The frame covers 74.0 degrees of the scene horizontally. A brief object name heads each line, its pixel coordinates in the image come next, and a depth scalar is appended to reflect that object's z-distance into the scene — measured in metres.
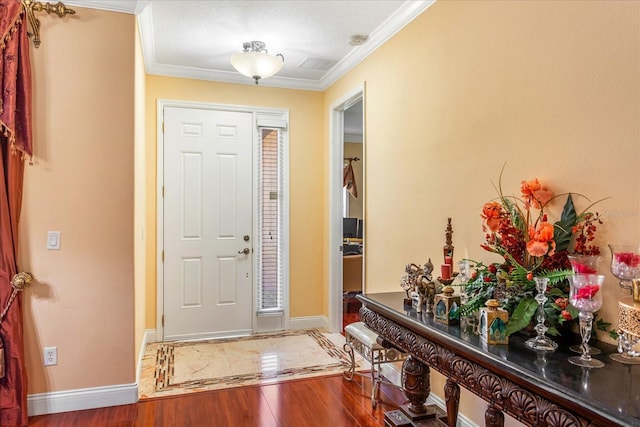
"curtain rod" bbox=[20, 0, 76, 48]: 2.56
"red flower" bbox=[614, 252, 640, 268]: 1.39
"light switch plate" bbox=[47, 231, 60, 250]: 2.68
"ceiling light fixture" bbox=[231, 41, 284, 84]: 3.30
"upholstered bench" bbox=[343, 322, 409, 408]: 2.81
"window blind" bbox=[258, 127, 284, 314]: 4.52
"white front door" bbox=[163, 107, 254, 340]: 4.19
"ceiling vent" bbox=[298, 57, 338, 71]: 3.93
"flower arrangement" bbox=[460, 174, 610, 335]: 1.59
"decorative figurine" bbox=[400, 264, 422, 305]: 2.18
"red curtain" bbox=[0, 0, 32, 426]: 2.46
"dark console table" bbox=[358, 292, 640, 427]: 1.09
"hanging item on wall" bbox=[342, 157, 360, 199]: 7.47
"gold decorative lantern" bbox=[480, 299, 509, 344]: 1.55
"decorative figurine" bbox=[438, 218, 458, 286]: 2.15
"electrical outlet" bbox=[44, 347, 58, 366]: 2.67
